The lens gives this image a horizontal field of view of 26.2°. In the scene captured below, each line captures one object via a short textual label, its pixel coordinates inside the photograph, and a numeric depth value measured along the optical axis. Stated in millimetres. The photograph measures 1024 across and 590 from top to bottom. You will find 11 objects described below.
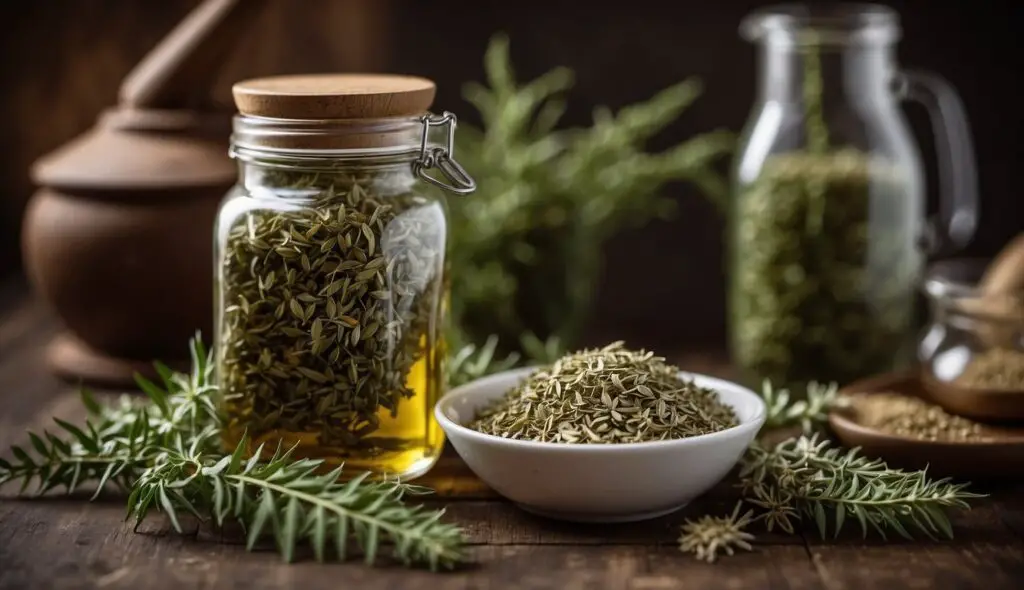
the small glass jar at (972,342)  947
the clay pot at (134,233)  1043
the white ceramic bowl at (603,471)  823
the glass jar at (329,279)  860
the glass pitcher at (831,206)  1049
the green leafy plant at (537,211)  1104
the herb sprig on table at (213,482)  815
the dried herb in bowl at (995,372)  939
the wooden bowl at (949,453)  891
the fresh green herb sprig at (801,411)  949
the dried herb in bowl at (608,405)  845
